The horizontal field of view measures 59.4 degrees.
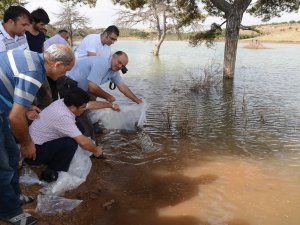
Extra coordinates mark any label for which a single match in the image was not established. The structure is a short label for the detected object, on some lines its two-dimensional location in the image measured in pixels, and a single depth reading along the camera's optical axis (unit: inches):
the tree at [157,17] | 831.2
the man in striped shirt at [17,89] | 78.3
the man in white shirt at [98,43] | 183.1
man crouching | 108.0
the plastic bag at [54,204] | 103.0
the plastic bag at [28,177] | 118.9
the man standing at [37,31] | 168.9
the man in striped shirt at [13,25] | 123.6
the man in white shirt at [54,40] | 180.8
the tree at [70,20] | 1427.4
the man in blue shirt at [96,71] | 154.5
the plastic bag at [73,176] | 112.5
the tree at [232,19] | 403.9
